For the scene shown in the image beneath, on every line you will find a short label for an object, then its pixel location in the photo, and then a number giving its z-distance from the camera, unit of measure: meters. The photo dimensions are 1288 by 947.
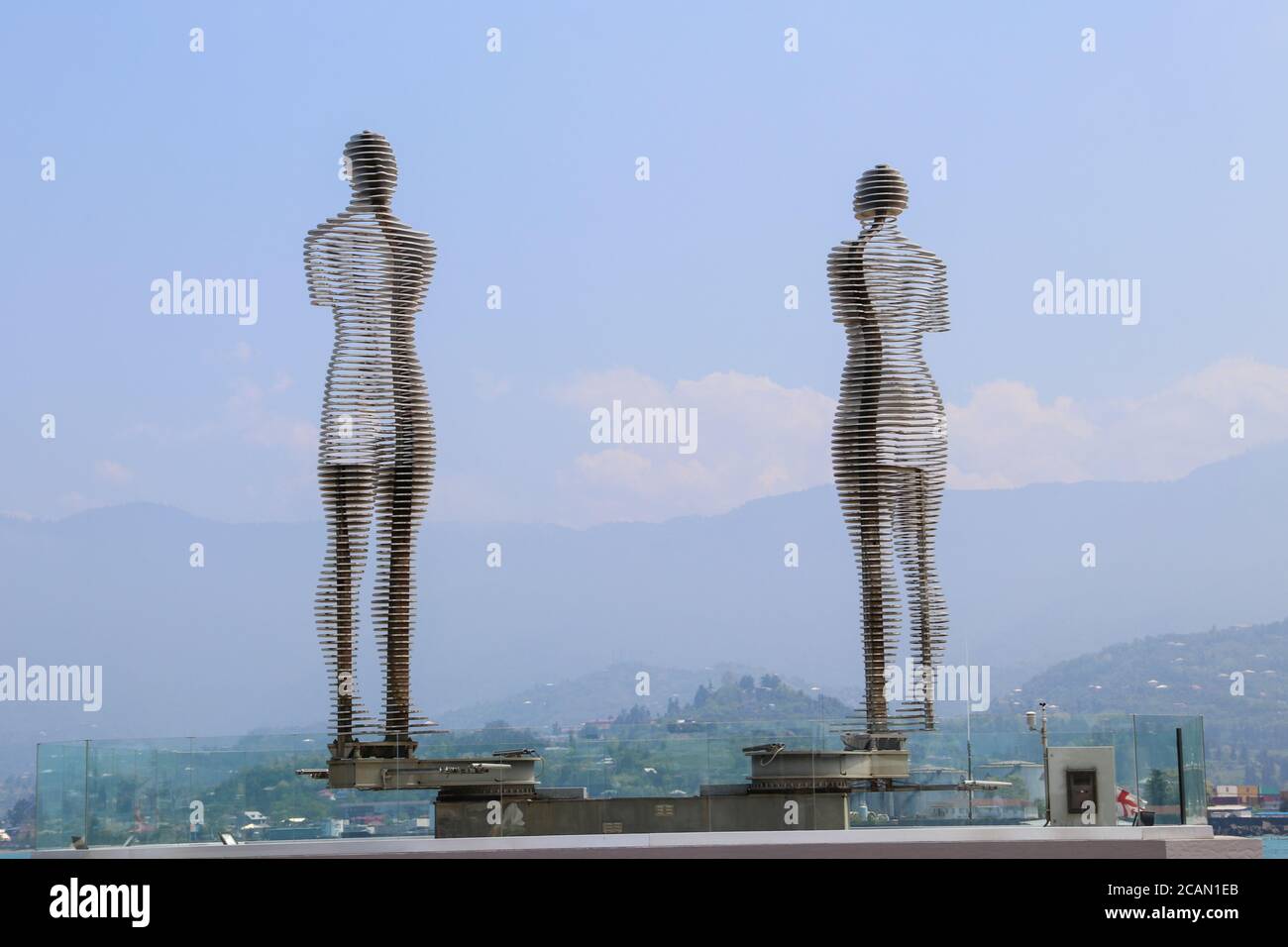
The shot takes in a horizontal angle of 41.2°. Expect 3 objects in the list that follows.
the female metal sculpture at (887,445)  23.88
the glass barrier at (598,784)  21.69
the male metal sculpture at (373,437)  22.73
